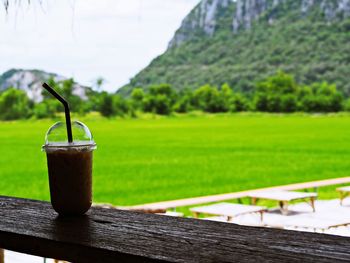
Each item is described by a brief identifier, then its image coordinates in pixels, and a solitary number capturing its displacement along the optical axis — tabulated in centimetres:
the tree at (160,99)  4741
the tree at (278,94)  5009
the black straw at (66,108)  122
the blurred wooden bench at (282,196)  661
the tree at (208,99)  4947
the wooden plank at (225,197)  627
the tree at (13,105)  4406
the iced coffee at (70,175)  118
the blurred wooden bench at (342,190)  709
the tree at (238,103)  5044
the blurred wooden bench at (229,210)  588
